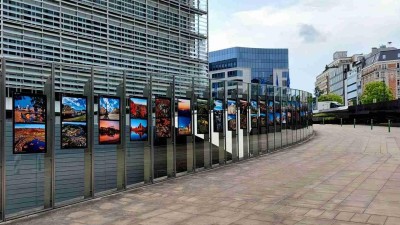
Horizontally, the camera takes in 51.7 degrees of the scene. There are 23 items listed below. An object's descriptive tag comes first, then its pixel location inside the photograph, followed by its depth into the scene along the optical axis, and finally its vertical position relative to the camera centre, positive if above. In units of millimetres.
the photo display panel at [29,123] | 6988 -17
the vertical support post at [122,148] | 9312 -609
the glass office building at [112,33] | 30938 +8230
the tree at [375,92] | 100375 +6420
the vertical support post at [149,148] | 10141 -673
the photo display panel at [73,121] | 7897 +10
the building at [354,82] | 146125 +13759
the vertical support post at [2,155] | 6812 -549
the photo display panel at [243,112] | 14635 +273
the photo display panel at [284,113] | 18939 +287
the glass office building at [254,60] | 123688 +18278
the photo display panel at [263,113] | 16386 +256
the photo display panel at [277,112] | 17898 +317
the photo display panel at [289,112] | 19808 +320
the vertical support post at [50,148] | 7609 -484
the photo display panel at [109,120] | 8742 +26
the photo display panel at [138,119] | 9562 +45
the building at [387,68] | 121750 +15117
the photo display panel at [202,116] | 12203 +123
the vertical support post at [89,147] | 8469 -529
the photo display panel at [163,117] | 10492 +92
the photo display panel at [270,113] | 17141 +267
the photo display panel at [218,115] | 13059 +158
